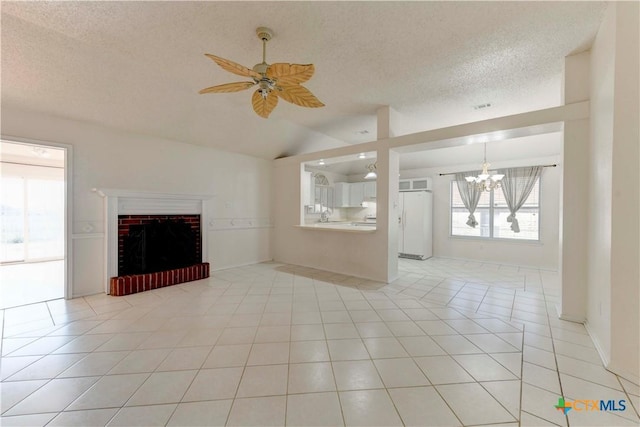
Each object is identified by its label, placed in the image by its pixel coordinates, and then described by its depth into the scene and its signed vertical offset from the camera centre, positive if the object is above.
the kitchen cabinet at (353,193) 8.07 +0.57
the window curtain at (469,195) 6.28 +0.42
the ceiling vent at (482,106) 3.93 +1.68
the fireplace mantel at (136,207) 3.71 +0.02
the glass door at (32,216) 5.75 -0.20
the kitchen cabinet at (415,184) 6.75 +0.74
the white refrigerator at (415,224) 6.49 -0.34
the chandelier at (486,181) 4.96 +0.63
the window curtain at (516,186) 5.58 +0.60
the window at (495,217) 5.68 -0.12
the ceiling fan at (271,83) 1.94 +1.10
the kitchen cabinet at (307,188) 5.63 +0.56
